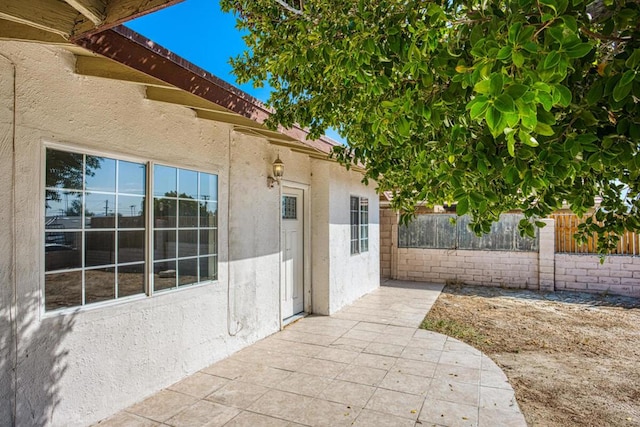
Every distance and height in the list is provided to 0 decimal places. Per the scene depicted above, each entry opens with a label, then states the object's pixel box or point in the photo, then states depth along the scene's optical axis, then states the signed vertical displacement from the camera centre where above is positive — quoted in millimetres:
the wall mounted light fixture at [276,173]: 6012 +826
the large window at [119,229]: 3157 -78
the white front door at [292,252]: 6879 -626
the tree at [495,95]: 1115 +539
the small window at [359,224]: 9195 -86
